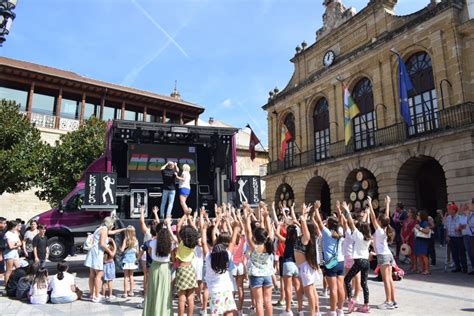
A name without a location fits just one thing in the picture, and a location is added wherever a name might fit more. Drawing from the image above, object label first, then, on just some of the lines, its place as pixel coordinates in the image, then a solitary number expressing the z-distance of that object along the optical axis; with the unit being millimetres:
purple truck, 10906
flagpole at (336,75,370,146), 20156
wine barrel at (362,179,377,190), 18922
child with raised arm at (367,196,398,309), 5812
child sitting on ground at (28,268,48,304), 6922
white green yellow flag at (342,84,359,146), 18969
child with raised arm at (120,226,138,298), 7293
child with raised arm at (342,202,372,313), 5645
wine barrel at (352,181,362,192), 19591
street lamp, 5484
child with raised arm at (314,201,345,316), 5199
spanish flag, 23453
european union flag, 16281
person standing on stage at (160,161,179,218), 9828
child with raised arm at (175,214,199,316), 4594
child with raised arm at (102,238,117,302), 7216
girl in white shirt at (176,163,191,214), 8219
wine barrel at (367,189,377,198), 18859
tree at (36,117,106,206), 19614
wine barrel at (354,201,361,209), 19375
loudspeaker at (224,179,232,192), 11128
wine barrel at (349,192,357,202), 19759
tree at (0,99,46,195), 17031
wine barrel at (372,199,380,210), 18141
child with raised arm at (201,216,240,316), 4262
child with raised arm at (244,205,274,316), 4680
